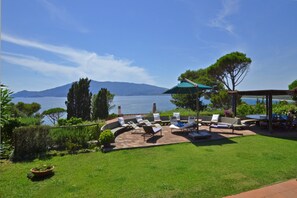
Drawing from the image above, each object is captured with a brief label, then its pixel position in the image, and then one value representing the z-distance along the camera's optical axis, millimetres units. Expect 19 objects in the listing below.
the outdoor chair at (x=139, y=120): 11733
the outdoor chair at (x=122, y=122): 10923
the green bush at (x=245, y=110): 16144
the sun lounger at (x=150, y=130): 8617
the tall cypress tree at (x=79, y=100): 13922
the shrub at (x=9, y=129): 7438
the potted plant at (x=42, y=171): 4858
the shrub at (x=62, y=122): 10175
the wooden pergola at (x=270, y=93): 9934
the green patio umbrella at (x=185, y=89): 8898
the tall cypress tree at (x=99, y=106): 14945
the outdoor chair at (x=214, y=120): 11891
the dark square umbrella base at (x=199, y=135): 8482
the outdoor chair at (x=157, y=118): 13142
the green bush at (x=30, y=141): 6486
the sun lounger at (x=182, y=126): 9693
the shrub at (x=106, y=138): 7316
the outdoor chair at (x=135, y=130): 10278
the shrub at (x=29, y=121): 8121
